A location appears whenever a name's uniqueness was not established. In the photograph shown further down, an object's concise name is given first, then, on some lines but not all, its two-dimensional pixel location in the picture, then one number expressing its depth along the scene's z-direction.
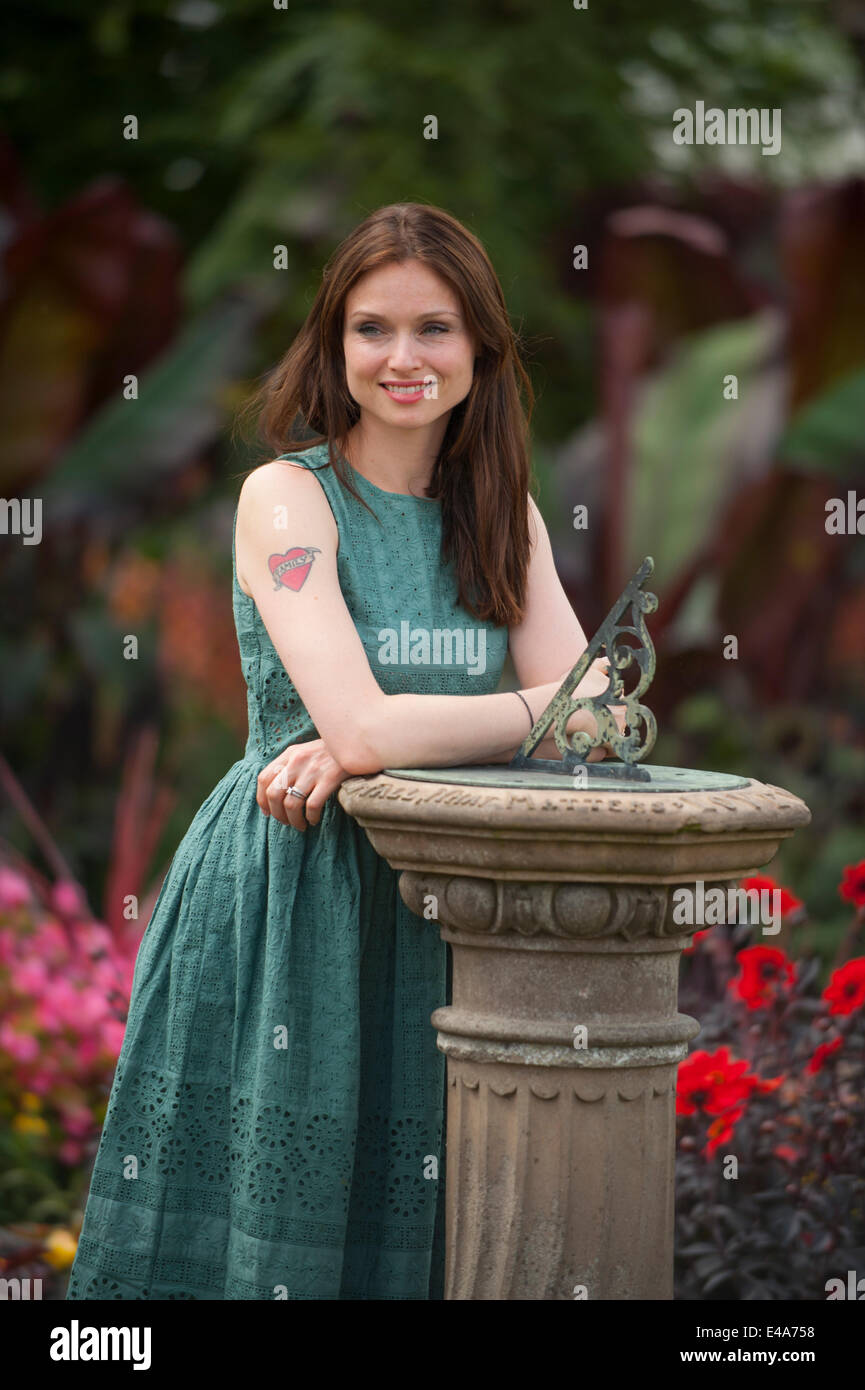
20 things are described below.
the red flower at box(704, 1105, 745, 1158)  6.44
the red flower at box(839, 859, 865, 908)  6.98
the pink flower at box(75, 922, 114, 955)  8.33
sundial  4.68
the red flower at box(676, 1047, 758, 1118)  6.50
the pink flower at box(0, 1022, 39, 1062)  8.38
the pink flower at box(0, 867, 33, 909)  9.40
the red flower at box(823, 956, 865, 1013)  6.71
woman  5.00
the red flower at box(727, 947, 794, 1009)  6.93
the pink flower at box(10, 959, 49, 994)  8.73
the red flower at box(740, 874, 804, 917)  6.80
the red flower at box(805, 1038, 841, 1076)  6.66
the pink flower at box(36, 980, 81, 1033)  8.52
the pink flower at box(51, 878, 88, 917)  8.93
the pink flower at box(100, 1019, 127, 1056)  8.21
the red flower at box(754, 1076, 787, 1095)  6.71
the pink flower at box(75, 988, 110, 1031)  8.42
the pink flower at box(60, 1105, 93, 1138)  8.20
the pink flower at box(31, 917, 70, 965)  9.03
